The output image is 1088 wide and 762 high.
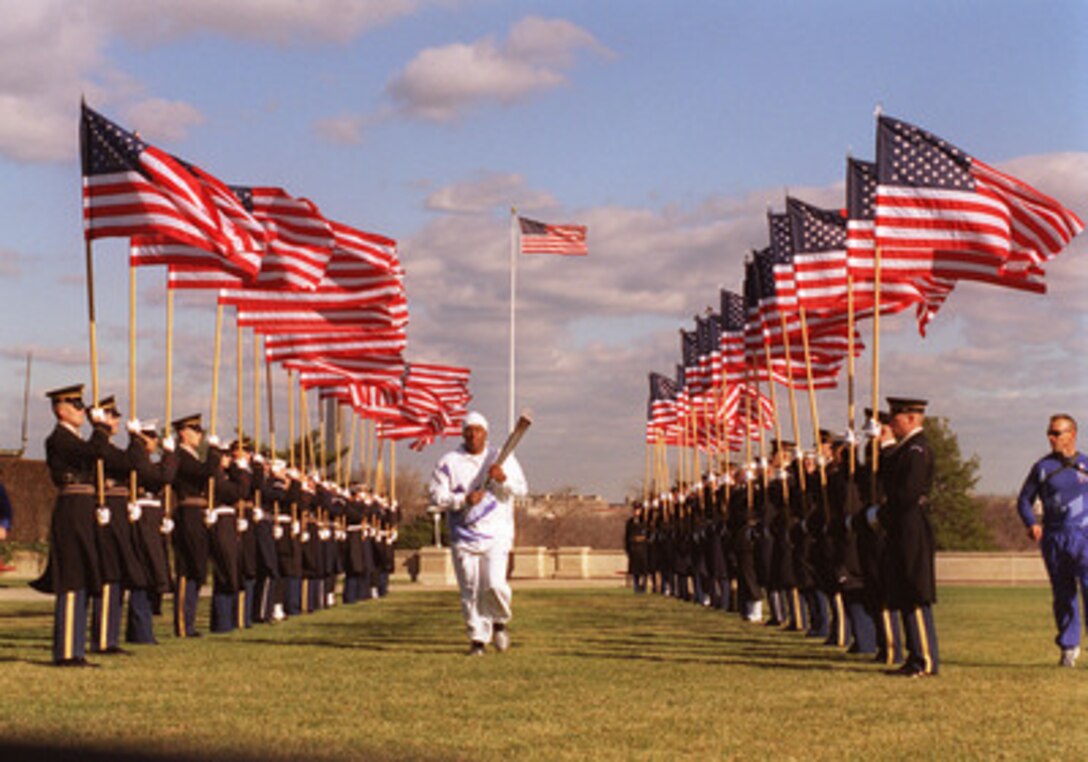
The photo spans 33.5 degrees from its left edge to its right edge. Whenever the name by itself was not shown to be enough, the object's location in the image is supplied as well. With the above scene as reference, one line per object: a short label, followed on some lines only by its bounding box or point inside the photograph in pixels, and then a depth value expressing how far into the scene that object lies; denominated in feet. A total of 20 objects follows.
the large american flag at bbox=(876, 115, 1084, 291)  55.52
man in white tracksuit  54.65
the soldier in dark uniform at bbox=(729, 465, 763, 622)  80.48
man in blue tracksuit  49.73
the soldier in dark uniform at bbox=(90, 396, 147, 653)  48.16
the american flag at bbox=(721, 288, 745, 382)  100.94
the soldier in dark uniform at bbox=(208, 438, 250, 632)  64.64
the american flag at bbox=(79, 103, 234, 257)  57.36
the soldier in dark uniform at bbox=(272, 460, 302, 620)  78.88
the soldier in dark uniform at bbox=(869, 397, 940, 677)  45.11
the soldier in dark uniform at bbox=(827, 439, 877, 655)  52.75
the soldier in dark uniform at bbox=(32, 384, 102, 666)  46.39
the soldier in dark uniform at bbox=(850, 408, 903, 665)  46.95
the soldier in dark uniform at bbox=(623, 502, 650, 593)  136.77
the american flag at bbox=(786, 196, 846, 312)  71.05
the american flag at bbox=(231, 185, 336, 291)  79.41
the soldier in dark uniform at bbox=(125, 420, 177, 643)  50.85
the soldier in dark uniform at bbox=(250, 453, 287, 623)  73.89
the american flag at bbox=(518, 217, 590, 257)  150.71
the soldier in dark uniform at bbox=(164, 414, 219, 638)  61.16
